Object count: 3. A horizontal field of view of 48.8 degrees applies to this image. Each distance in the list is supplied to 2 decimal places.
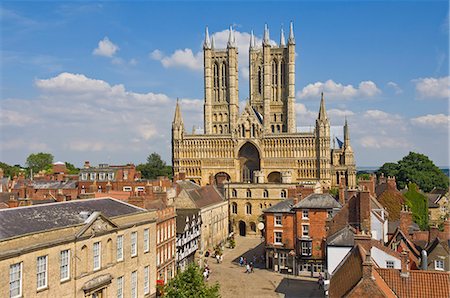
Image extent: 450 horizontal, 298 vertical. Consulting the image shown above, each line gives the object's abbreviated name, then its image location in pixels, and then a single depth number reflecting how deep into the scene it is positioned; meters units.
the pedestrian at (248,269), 48.14
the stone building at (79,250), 22.48
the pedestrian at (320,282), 40.28
